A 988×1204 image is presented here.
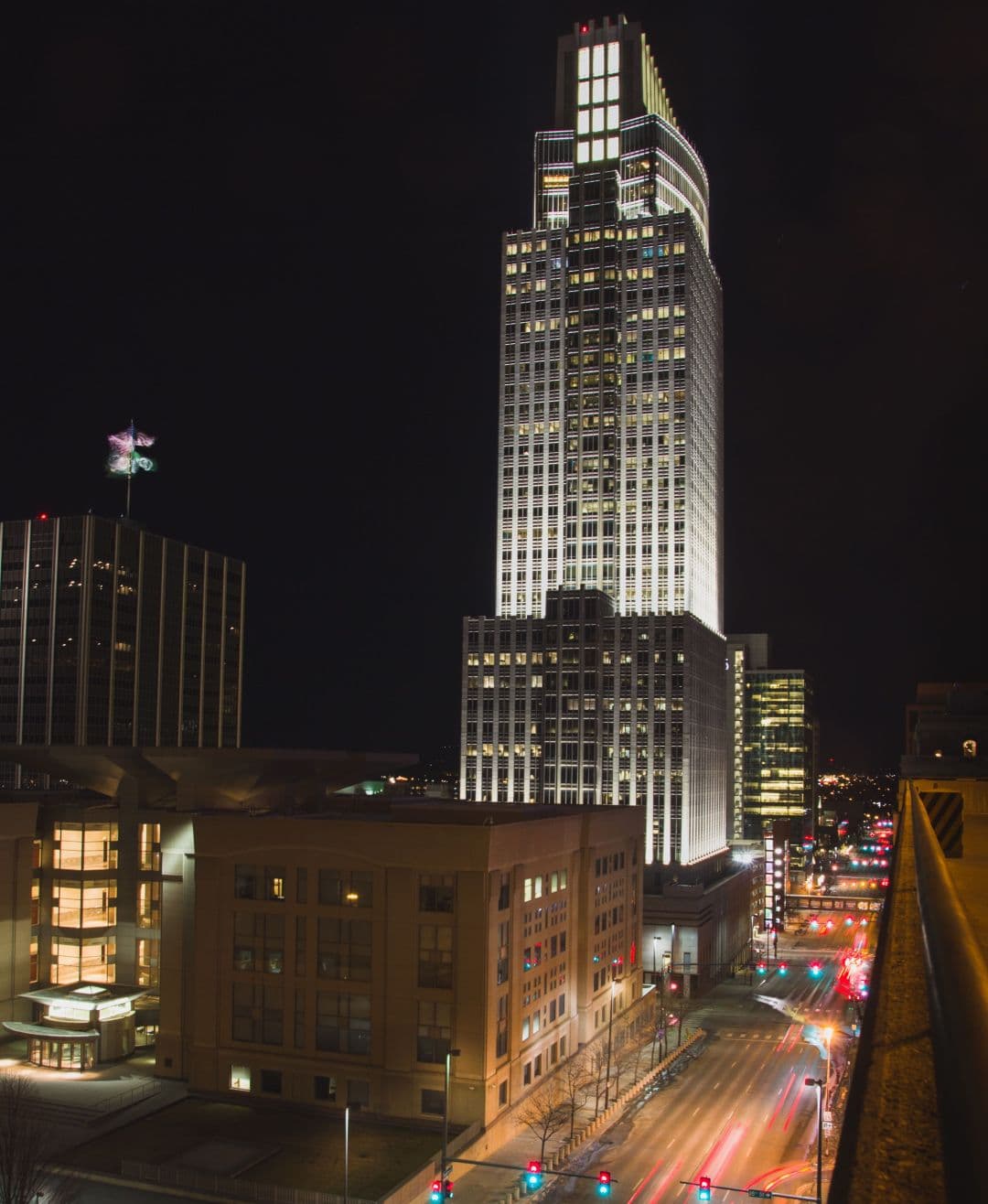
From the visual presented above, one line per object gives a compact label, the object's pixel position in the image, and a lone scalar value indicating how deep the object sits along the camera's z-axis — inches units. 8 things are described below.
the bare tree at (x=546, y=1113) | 2536.9
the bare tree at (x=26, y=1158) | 1844.2
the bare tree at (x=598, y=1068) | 2876.5
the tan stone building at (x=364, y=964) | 2527.1
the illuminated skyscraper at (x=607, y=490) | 5772.6
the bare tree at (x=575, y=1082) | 2824.8
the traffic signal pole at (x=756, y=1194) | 1857.3
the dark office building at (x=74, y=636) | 7062.0
